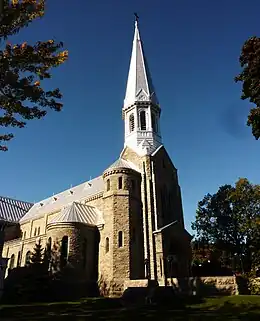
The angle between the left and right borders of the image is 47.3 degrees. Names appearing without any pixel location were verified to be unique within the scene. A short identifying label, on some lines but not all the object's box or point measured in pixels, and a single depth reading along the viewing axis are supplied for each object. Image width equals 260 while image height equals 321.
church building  28.31
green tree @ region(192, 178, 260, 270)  36.44
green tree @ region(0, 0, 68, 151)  11.88
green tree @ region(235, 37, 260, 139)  14.50
